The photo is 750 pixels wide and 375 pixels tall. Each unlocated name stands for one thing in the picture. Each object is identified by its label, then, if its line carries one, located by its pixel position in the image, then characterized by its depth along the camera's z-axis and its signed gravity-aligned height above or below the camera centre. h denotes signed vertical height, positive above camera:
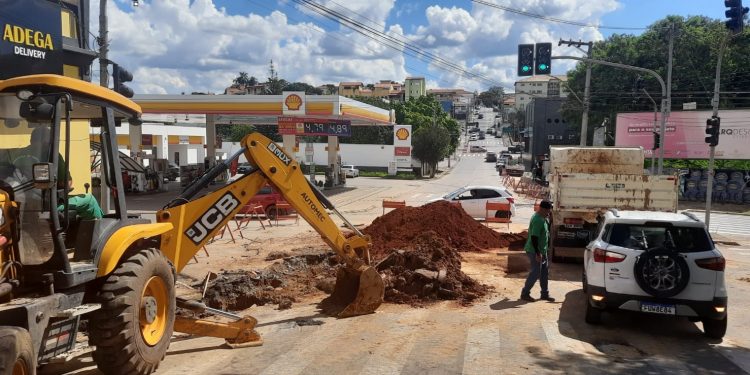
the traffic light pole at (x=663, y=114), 27.47 +1.94
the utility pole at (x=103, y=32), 20.16 +4.10
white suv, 7.58 -1.54
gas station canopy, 34.06 +2.78
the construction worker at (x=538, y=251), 10.02 -1.68
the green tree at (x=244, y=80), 161.70 +20.07
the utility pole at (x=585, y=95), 33.06 +3.50
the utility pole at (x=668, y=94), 28.00 +2.90
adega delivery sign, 12.65 +2.55
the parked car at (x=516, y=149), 108.00 +0.88
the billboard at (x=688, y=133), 38.22 +1.56
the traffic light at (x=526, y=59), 21.81 +3.56
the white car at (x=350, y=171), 63.52 -2.10
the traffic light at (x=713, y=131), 21.22 +0.90
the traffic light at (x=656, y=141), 31.87 +0.79
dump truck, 13.72 -1.06
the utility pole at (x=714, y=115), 20.56 +1.50
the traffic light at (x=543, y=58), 21.62 +3.59
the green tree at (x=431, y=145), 67.31 +0.89
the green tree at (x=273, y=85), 120.31 +14.13
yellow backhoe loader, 4.58 -0.92
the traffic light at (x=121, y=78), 13.62 +1.72
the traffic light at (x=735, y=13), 16.36 +4.04
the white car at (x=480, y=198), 23.12 -1.80
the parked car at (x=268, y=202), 24.50 -2.13
